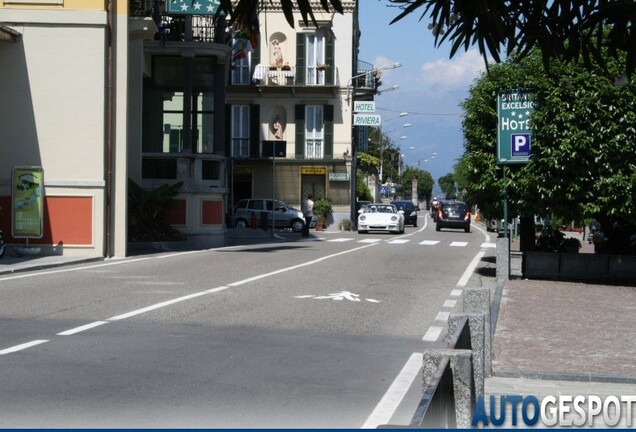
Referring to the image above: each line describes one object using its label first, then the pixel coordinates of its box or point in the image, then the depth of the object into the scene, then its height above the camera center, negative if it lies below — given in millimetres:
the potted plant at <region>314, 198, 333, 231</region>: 55625 -1062
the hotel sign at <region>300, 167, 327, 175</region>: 58188 +1208
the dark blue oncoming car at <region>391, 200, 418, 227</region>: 65438 -1211
